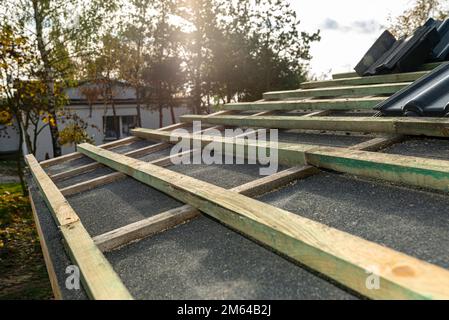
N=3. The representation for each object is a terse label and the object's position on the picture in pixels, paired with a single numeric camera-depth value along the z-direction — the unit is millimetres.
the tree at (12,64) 11016
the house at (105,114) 25919
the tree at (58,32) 15594
